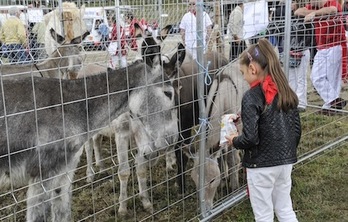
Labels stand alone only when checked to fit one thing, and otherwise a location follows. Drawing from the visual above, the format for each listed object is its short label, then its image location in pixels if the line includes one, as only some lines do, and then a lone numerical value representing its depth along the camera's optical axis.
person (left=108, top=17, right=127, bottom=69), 3.99
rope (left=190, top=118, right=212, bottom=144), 3.68
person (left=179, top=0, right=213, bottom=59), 3.68
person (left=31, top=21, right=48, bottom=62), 7.36
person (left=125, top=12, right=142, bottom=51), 4.25
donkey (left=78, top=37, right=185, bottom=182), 3.74
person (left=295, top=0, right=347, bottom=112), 5.85
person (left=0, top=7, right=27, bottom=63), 6.84
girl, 2.96
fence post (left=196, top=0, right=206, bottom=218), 3.50
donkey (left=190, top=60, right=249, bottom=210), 4.05
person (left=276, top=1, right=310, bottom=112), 5.79
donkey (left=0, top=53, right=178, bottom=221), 3.23
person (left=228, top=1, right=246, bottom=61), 4.31
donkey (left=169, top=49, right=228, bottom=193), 4.51
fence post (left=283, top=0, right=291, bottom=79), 4.47
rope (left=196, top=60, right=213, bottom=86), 3.59
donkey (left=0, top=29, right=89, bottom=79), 5.18
